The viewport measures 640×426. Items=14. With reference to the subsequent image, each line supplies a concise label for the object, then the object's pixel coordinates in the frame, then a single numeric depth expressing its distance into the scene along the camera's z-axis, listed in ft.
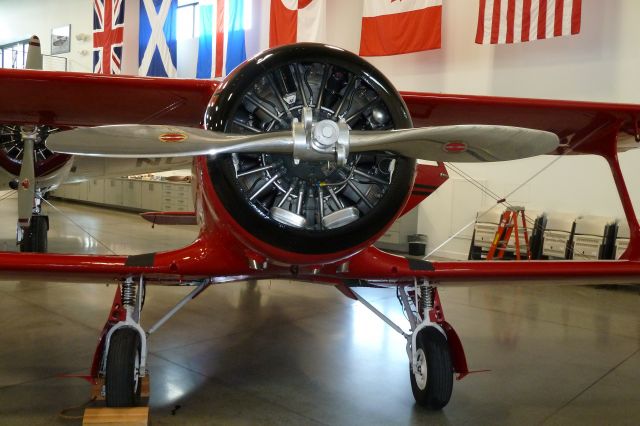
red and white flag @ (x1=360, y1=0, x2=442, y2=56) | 27.76
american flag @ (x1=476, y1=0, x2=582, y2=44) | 23.35
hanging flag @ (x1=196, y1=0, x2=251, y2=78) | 36.60
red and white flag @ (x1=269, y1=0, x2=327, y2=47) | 31.19
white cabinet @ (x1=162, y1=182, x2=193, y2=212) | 41.07
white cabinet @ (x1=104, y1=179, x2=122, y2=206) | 48.06
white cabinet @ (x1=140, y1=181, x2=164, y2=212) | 43.57
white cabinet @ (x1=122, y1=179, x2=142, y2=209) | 45.91
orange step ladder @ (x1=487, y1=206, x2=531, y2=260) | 23.07
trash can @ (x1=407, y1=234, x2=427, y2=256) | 29.58
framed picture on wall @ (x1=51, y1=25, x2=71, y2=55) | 57.26
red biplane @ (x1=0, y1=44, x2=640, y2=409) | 7.23
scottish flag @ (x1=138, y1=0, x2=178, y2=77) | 41.47
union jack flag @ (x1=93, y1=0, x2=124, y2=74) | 44.04
